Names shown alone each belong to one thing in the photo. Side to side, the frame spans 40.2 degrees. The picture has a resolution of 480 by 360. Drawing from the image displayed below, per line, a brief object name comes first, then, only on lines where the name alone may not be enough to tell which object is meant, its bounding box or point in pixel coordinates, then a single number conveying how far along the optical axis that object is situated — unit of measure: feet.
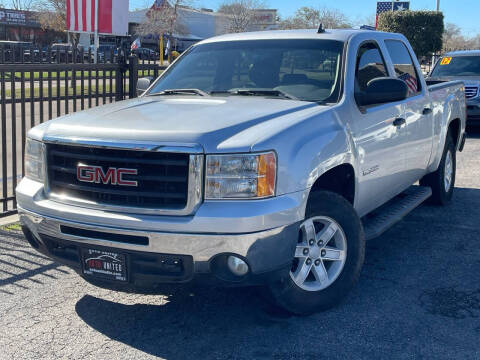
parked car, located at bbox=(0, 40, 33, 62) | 21.41
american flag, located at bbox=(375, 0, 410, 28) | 117.25
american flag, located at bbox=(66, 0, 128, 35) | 35.22
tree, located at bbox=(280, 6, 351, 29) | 193.99
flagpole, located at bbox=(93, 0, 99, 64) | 35.01
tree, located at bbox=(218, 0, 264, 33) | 196.75
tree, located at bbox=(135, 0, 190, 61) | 167.31
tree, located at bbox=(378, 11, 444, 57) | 99.30
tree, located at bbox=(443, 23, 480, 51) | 290.35
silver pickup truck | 12.42
